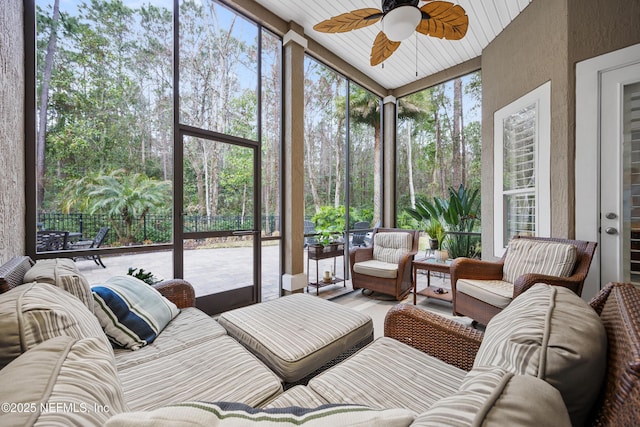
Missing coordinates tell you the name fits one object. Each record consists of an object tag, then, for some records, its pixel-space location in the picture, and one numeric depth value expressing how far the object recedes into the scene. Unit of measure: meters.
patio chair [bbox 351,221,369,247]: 4.42
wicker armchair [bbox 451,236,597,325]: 1.99
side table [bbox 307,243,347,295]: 3.43
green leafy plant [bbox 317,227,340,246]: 3.55
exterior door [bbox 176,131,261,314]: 2.68
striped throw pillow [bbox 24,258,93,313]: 1.16
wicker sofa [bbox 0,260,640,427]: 0.43
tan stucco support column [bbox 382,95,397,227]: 4.85
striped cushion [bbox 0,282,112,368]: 0.67
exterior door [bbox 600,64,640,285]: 2.10
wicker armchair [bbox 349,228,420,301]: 3.27
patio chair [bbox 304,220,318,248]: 3.72
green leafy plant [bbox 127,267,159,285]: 2.19
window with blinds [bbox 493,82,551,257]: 2.65
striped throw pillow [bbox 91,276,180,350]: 1.33
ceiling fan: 1.76
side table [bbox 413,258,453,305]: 3.02
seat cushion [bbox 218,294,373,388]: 1.29
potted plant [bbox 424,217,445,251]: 3.79
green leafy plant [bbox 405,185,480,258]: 3.73
